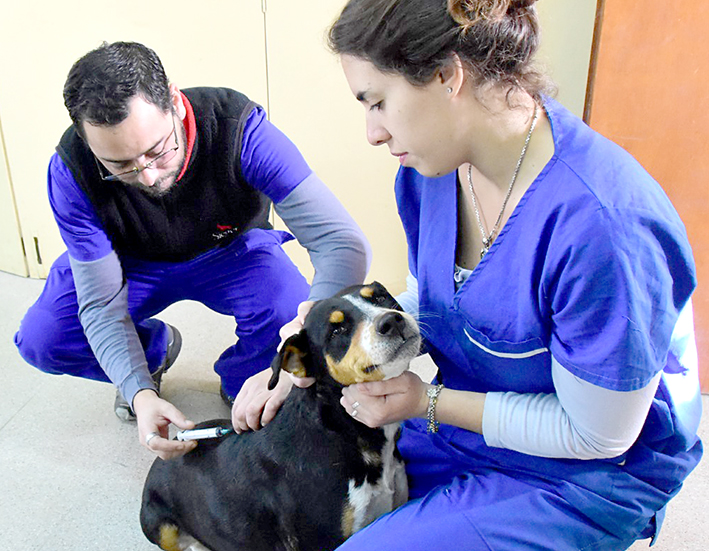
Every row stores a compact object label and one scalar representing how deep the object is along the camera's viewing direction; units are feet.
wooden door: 6.17
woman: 3.47
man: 5.19
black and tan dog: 4.34
